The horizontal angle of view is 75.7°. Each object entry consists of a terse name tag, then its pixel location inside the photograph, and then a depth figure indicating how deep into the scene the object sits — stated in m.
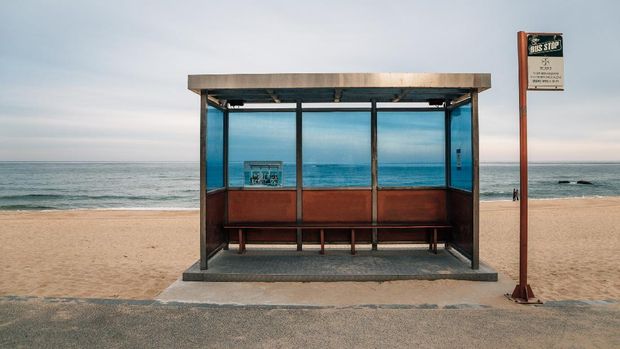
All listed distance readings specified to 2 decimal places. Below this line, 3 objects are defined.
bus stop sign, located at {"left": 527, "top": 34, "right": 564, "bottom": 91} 5.11
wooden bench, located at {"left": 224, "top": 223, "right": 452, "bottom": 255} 7.24
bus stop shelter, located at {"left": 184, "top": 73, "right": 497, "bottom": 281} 7.49
